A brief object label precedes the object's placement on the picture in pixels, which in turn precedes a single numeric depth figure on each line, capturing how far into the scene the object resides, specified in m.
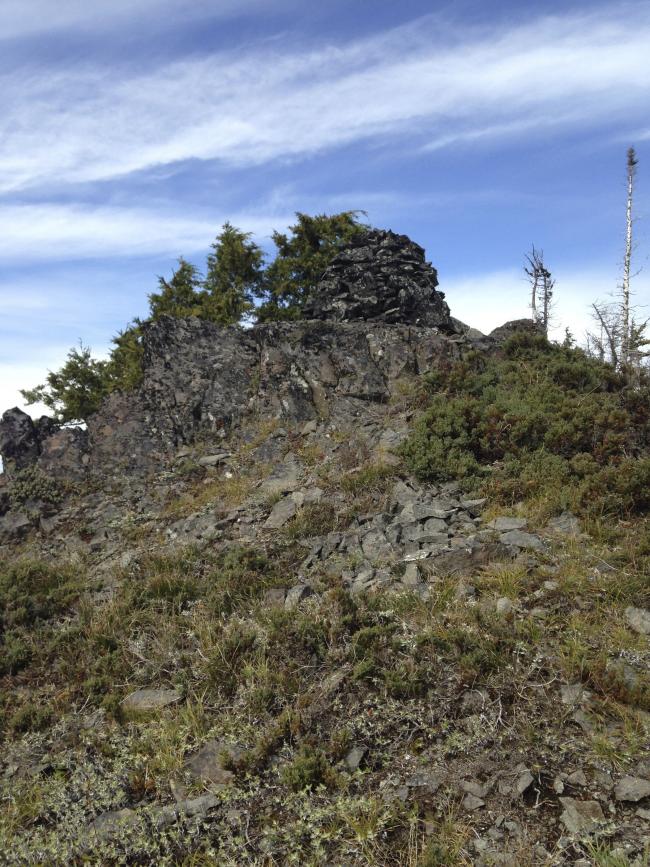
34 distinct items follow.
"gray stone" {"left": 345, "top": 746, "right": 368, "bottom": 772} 5.36
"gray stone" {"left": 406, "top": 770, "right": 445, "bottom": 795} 5.01
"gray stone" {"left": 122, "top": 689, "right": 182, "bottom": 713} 6.73
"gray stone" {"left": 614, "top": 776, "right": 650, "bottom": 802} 4.58
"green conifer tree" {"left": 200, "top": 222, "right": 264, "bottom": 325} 22.05
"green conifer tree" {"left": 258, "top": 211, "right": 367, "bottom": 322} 22.14
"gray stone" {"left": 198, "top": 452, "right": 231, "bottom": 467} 13.98
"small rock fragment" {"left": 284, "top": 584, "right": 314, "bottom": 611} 7.88
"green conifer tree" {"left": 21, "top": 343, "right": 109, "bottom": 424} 24.58
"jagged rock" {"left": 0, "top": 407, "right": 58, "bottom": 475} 15.51
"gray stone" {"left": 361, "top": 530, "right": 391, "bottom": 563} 8.76
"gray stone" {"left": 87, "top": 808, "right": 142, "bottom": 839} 5.07
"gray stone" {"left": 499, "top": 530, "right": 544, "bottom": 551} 8.16
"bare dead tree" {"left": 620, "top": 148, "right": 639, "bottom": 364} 27.78
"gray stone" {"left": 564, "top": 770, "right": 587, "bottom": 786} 4.82
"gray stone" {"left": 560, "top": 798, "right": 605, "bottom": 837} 4.41
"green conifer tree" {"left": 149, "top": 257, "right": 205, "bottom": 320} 23.36
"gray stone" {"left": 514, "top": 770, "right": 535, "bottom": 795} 4.80
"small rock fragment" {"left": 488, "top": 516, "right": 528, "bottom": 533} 8.80
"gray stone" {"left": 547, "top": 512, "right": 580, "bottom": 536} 8.60
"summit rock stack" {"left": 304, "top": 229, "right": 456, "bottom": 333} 16.78
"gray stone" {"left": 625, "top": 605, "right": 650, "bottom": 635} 6.44
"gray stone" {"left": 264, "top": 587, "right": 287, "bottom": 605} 8.15
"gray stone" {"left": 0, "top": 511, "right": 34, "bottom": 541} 13.35
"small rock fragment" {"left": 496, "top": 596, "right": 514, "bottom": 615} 6.84
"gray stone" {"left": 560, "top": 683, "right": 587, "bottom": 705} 5.60
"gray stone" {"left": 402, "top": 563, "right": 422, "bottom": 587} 7.84
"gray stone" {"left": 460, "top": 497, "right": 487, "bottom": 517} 9.58
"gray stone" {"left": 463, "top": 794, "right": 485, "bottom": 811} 4.76
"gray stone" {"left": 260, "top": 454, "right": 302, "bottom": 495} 11.73
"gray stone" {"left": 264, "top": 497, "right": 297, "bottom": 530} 10.38
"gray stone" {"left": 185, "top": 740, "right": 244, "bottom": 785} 5.51
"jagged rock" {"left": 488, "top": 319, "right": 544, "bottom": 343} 15.86
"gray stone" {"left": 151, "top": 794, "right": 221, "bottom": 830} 5.07
